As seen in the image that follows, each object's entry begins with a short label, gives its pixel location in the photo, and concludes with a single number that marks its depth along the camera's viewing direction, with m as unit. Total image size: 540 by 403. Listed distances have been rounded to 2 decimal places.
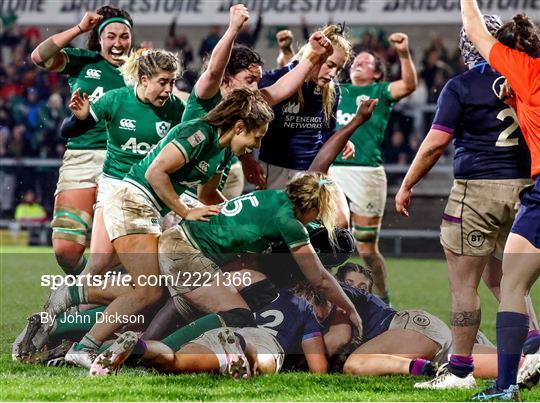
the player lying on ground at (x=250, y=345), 11.88
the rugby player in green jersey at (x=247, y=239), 12.33
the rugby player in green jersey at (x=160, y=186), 12.47
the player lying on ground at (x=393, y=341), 12.55
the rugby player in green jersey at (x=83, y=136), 16.98
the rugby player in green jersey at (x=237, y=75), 13.34
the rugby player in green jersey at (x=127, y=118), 14.35
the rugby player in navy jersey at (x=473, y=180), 11.70
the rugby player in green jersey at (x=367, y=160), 20.41
